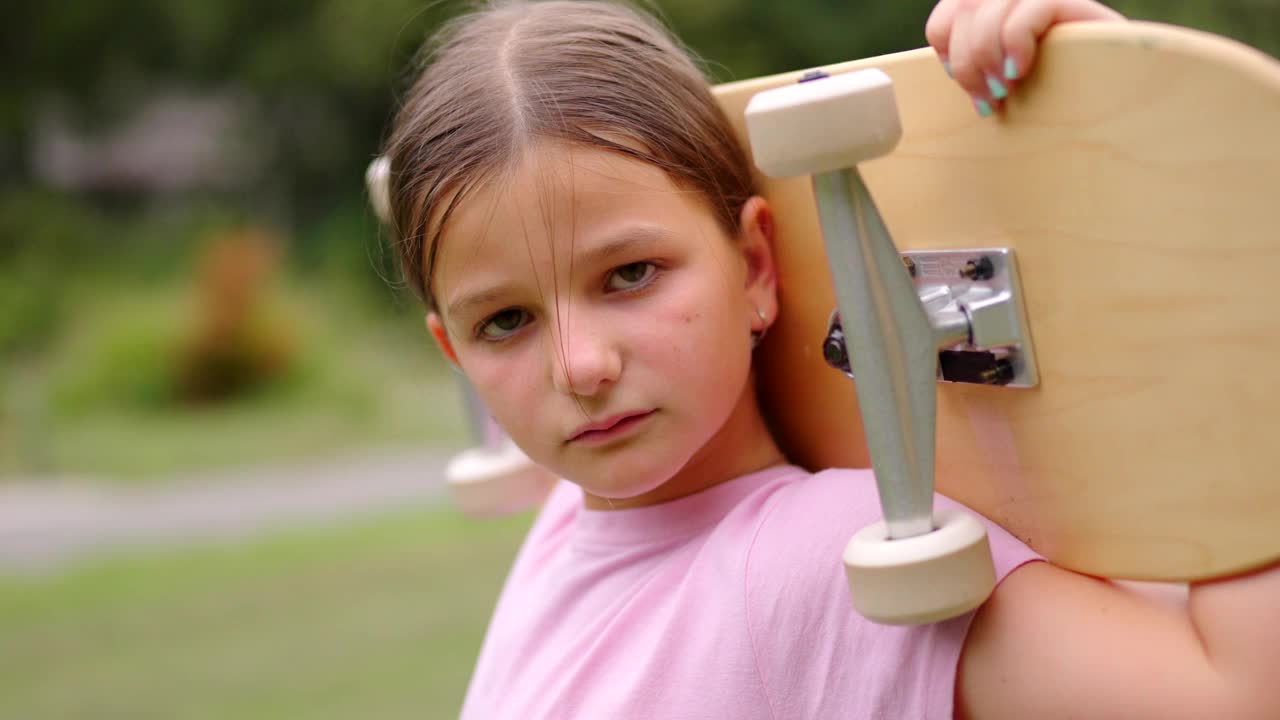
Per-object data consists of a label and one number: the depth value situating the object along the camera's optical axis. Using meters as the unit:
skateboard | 1.17
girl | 1.23
